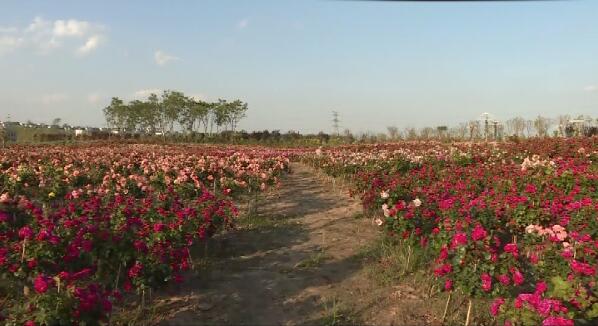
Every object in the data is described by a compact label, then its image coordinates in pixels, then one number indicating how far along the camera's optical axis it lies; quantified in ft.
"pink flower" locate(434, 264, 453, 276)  13.75
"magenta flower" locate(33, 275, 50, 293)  10.28
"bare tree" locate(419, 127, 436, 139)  127.52
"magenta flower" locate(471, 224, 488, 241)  13.71
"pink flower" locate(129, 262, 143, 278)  13.80
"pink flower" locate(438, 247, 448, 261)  14.14
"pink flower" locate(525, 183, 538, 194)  23.66
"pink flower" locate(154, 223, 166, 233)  15.89
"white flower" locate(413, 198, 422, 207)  19.38
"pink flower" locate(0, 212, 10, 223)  14.85
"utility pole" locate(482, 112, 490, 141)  115.14
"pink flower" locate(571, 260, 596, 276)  12.13
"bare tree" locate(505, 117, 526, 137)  121.90
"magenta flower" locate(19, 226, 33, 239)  12.70
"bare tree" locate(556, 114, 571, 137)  103.93
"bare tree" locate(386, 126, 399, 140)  134.82
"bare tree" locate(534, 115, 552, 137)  115.55
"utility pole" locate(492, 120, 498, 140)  115.80
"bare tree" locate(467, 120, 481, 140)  118.42
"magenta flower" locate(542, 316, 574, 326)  10.43
